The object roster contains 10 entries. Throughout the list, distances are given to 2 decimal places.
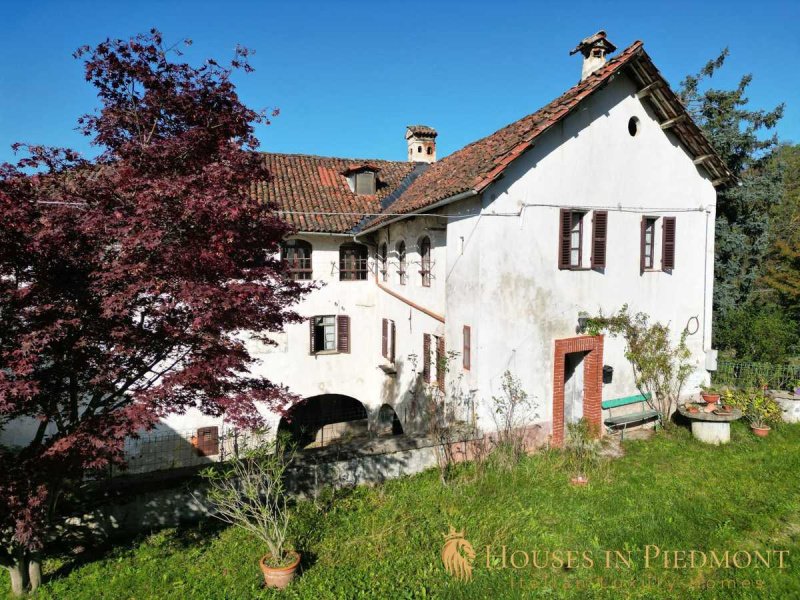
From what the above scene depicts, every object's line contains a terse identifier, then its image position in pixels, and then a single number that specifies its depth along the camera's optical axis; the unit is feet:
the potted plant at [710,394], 37.70
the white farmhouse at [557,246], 32.35
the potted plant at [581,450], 29.04
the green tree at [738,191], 62.18
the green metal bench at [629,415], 36.13
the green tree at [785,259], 62.03
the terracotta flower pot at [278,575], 19.06
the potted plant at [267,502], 19.29
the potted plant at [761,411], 36.04
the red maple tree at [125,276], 15.56
